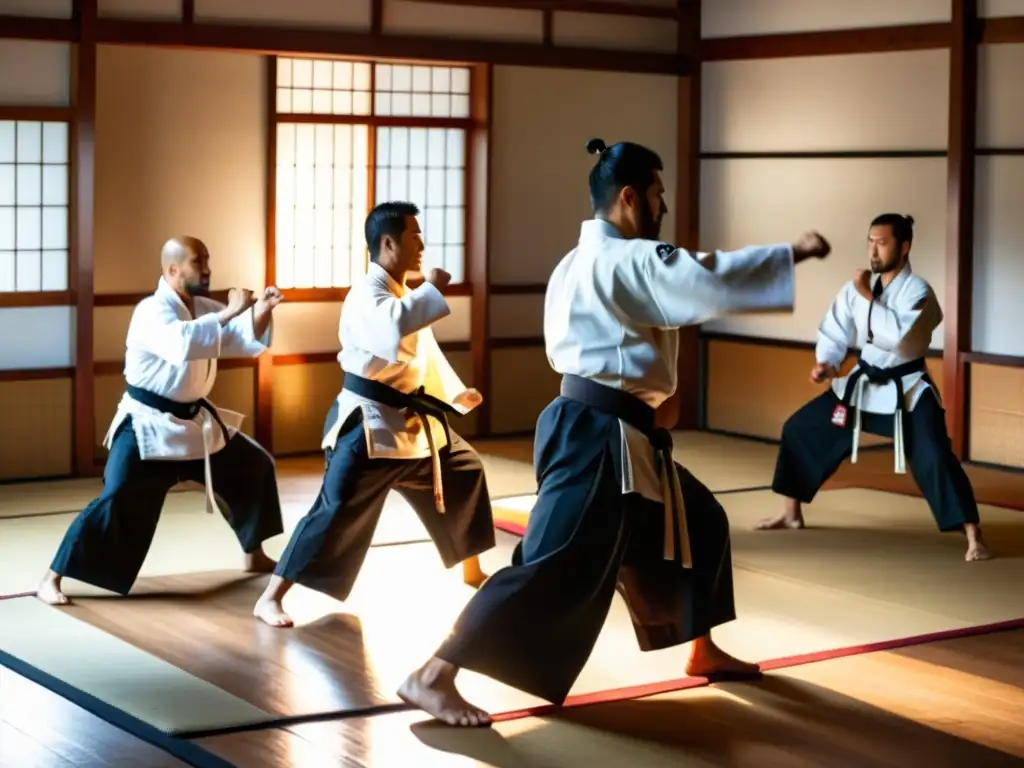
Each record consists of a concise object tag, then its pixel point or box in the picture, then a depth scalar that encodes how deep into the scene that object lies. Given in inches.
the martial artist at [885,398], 231.3
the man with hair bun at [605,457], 146.7
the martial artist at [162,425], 196.9
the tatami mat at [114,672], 155.3
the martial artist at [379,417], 189.2
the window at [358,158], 319.9
